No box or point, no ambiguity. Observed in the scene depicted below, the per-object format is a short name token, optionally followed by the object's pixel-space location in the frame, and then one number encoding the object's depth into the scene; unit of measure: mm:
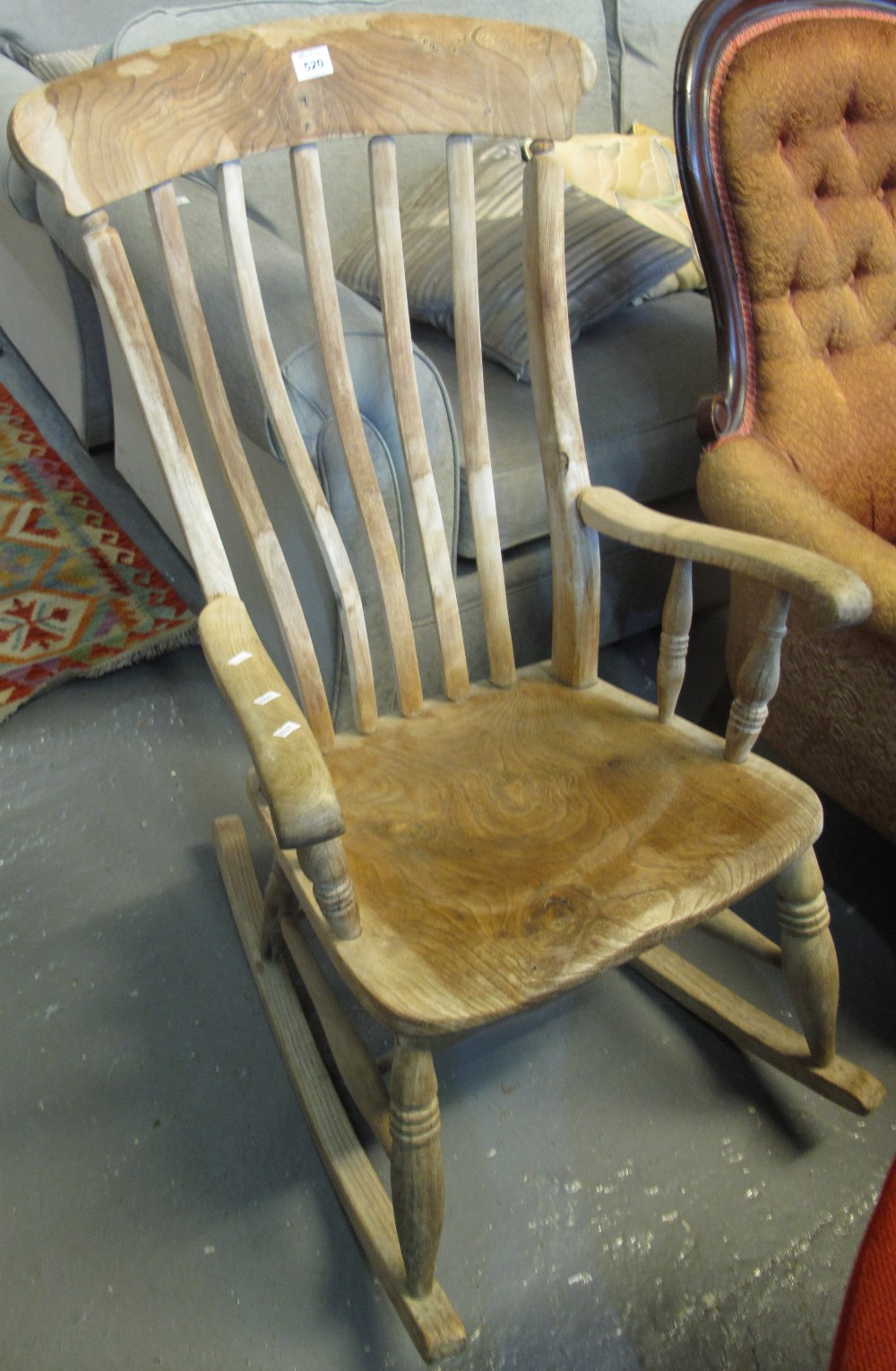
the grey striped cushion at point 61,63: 1610
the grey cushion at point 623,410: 1266
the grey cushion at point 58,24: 1737
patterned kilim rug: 1601
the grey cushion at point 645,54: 1887
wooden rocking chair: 701
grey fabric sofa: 1050
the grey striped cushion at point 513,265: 1348
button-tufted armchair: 1081
